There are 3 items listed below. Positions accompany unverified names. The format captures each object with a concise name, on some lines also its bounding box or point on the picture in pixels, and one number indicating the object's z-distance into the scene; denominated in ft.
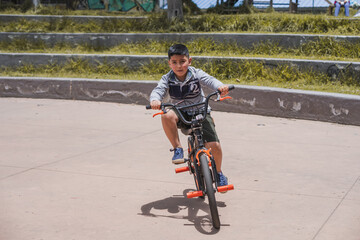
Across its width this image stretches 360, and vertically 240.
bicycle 12.69
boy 14.19
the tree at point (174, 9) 43.39
